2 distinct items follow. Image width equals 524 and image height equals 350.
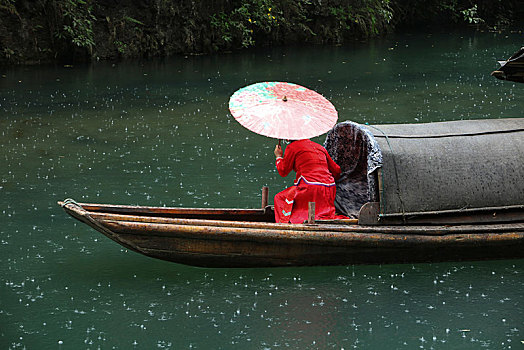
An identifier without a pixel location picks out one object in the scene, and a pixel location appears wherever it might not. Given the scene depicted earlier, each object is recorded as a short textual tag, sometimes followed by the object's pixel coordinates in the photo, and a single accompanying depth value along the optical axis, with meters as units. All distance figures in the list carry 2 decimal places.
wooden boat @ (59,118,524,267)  10.89
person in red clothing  11.71
